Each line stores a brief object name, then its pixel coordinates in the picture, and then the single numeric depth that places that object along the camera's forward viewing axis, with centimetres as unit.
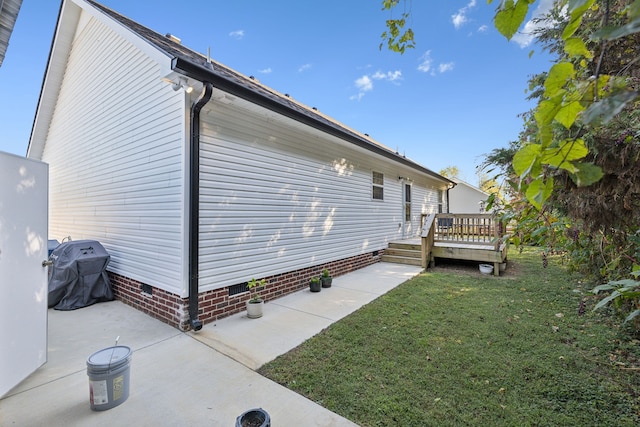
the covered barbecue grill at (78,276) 484
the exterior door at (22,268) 259
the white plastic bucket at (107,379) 235
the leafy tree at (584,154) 69
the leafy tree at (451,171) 3786
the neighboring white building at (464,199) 2052
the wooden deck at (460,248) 714
